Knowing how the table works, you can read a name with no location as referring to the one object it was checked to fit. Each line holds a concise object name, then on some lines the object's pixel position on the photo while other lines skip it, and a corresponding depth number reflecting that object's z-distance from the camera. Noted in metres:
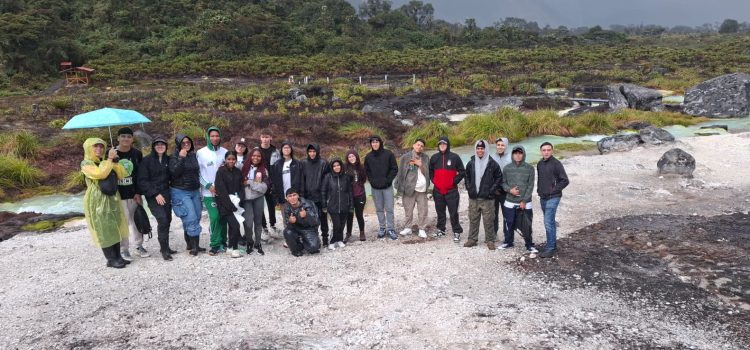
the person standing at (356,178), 6.34
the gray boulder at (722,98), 17.86
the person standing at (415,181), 6.56
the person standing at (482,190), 5.99
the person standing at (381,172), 6.39
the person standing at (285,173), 6.18
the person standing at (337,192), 6.21
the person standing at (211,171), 5.99
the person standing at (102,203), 5.38
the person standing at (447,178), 6.38
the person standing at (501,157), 6.04
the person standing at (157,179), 5.76
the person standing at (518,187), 5.80
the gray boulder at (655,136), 12.70
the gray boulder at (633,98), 19.58
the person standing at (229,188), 5.77
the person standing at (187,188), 5.81
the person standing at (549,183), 5.61
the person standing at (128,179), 5.68
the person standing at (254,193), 5.95
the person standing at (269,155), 6.34
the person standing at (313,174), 6.18
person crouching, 5.99
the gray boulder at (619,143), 12.50
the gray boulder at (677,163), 9.73
